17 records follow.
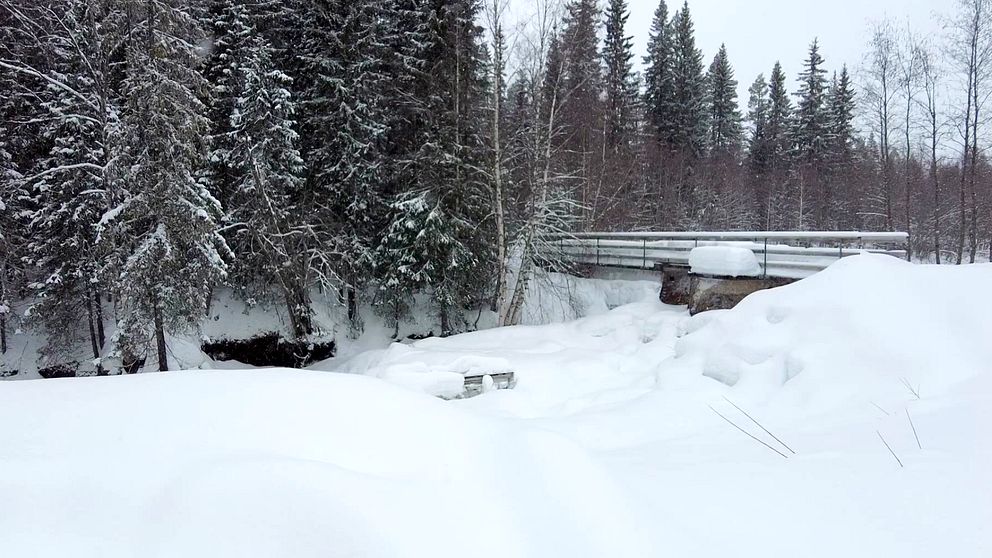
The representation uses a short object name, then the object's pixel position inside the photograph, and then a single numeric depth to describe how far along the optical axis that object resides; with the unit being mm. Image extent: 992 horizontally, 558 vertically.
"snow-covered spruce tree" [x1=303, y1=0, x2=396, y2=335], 14555
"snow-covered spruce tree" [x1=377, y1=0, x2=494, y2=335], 14094
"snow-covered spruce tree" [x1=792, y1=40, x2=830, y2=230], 29984
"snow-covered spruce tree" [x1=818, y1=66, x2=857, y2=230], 28391
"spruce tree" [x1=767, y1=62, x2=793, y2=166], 34609
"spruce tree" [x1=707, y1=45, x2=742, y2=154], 37188
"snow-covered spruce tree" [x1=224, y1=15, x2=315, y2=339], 13289
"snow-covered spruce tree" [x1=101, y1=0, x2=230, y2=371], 10375
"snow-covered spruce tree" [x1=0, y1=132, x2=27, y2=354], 11898
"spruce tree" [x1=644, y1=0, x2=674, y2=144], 31859
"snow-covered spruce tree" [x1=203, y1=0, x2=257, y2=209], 13406
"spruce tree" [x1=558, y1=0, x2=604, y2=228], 12750
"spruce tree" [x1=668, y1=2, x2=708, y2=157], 31828
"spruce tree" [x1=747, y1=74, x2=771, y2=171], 36312
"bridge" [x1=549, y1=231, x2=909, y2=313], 10195
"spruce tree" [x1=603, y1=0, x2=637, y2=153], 23875
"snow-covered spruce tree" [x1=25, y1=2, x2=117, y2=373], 11273
